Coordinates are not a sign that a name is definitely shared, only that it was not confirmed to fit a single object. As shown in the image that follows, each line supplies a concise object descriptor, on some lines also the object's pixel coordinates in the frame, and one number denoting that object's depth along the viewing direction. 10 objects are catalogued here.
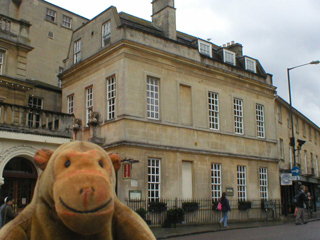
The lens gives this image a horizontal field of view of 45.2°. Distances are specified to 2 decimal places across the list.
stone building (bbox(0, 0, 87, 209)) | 15.08
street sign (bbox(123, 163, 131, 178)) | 17.47
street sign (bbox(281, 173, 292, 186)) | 20.75
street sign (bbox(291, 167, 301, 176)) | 21.00
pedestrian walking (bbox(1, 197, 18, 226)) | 11.39
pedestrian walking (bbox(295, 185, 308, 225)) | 16.92
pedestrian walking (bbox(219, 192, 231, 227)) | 18.22
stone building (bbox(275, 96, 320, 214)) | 30.55
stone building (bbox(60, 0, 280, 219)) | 19.36
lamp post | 22.82
